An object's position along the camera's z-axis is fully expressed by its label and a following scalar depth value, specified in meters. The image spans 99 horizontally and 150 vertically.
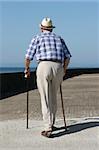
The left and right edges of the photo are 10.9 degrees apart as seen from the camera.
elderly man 8.57
